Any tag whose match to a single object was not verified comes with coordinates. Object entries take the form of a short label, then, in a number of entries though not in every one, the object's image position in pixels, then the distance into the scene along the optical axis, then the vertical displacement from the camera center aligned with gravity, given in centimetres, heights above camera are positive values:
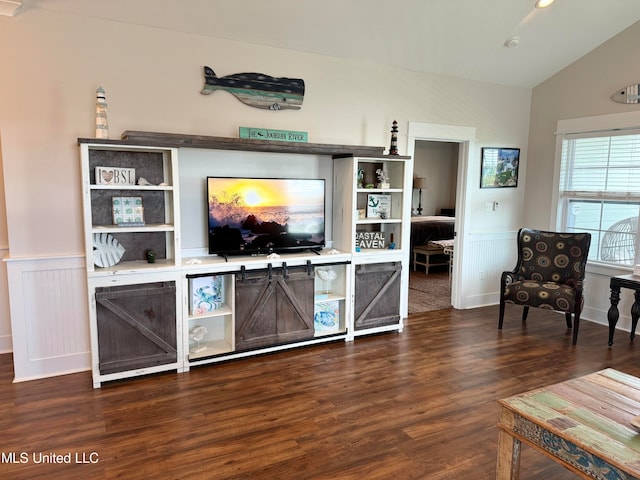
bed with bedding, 757 -55
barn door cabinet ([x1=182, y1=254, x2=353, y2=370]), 357 -95
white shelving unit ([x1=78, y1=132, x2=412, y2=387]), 320 -67
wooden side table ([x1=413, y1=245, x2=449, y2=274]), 721 -89
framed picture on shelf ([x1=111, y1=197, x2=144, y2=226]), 340 -13
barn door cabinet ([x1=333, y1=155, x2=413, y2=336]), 415 -32
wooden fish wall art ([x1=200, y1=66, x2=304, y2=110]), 368 +96
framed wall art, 526 +43
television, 373 -16
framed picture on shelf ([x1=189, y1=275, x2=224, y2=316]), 360 -83
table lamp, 954 +39
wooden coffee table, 171 -97
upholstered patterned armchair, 426 -76
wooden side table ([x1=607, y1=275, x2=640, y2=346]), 407 -91
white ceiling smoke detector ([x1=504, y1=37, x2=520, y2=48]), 435 +163
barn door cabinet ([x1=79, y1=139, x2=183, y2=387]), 315 -54
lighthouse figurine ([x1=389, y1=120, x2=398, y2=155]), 425 +60
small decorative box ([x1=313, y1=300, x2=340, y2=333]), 408 -113
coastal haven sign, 441 -42
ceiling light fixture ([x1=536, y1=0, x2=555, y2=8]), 377 +176
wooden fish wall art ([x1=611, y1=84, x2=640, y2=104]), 441 +114
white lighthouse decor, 311 +58
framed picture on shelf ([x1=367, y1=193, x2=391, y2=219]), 444 -6
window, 459 +13
